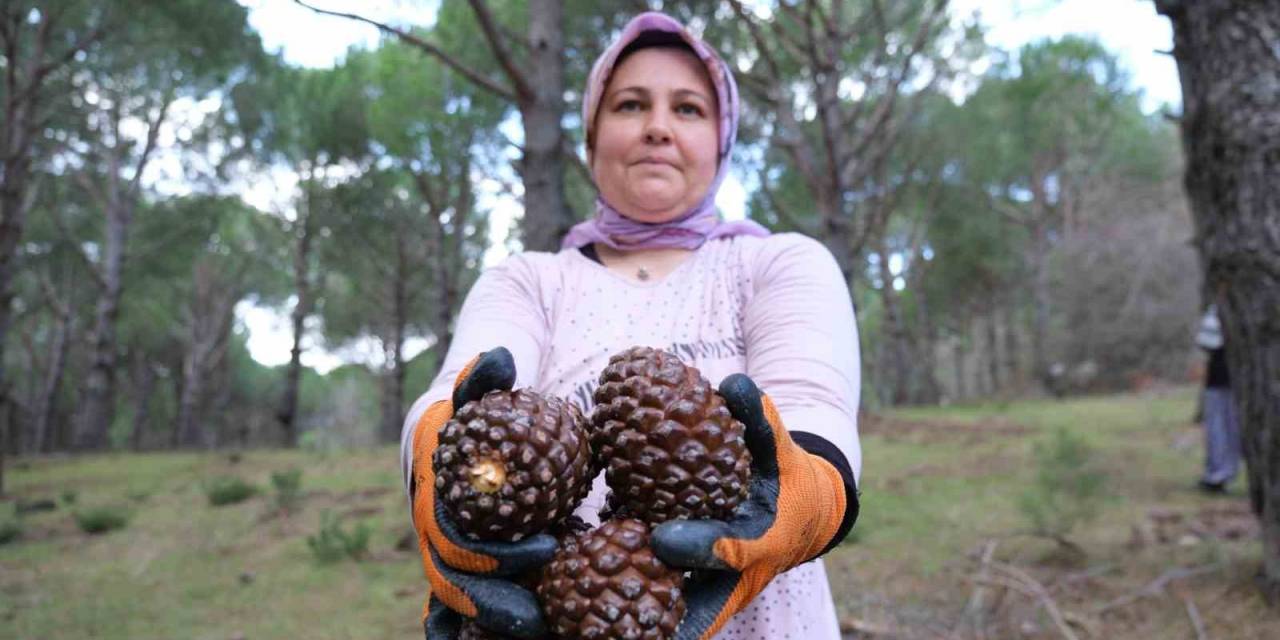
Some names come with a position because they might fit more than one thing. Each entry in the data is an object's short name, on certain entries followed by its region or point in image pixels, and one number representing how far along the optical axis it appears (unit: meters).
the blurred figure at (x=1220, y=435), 5.55
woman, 1.19
